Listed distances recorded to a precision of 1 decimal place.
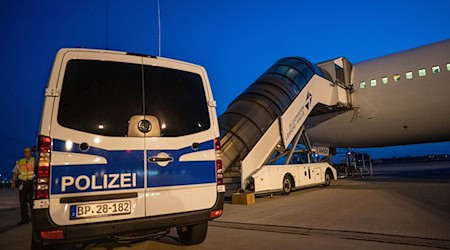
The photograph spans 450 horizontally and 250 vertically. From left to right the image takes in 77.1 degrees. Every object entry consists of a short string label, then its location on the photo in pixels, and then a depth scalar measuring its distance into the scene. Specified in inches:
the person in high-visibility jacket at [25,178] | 258.1
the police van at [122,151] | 100.6
